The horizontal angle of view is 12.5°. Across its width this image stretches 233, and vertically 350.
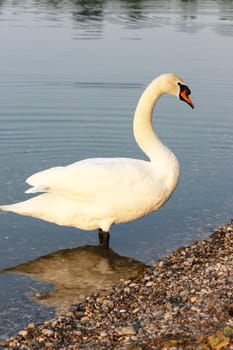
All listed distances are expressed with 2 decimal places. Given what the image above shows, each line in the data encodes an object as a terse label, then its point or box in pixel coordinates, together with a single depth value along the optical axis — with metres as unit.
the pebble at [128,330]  8.76
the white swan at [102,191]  12.30
